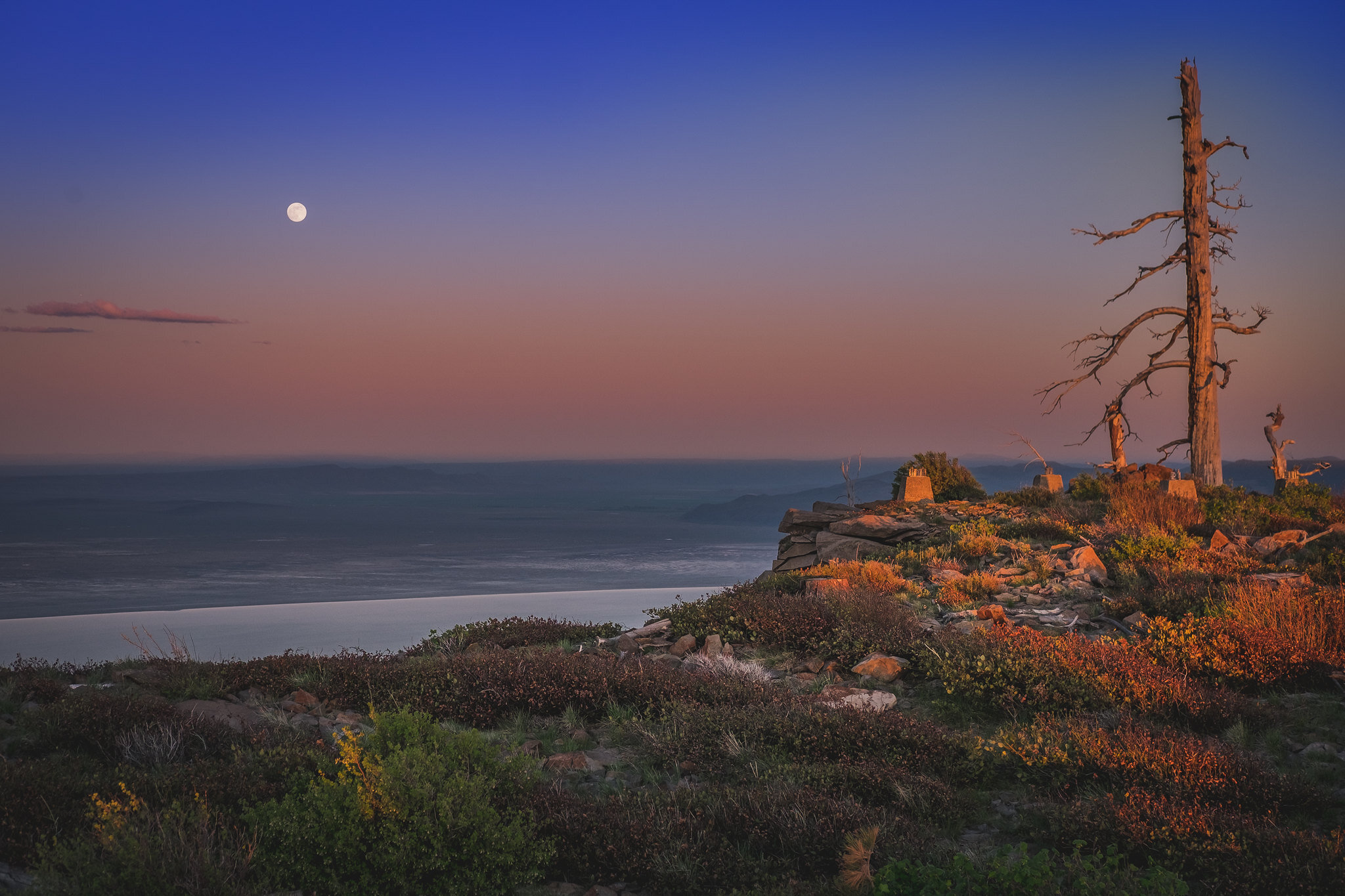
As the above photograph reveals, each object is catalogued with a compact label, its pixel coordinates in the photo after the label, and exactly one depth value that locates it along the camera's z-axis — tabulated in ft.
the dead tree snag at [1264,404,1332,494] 60.66
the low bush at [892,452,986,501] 61.52
